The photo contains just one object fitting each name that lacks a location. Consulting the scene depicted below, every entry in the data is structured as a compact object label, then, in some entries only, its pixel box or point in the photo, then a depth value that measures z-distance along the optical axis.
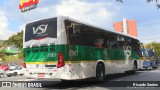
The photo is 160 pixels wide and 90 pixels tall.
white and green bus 7.09
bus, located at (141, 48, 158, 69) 16.32
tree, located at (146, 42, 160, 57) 48.55
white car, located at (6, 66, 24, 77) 19.61
